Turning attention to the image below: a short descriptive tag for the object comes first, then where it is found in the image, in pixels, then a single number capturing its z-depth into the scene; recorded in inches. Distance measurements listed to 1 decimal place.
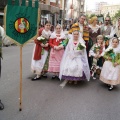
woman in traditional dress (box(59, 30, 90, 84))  188.3
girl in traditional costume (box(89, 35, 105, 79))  210.9
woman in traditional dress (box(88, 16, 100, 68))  224.1
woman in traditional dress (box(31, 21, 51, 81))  206.6
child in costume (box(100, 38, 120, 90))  185.4
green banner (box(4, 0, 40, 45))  126.0
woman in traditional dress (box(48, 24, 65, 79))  204.9
